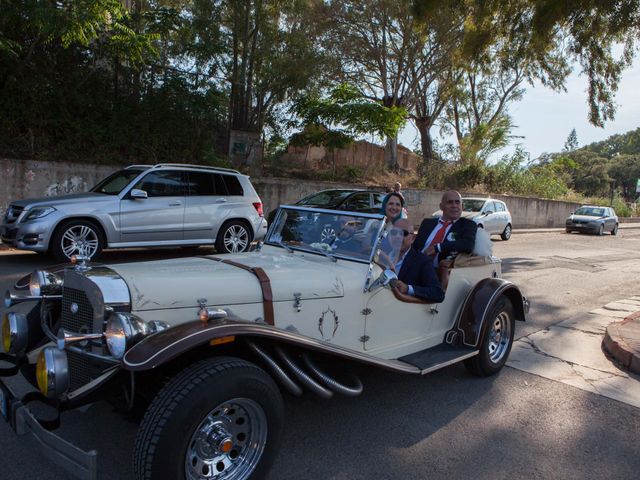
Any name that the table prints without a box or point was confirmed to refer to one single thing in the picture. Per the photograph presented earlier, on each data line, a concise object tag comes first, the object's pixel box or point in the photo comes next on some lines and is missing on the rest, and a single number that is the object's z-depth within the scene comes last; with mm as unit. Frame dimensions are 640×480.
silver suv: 8102
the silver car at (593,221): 23453
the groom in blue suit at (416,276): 3826
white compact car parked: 17328
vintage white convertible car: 2295
